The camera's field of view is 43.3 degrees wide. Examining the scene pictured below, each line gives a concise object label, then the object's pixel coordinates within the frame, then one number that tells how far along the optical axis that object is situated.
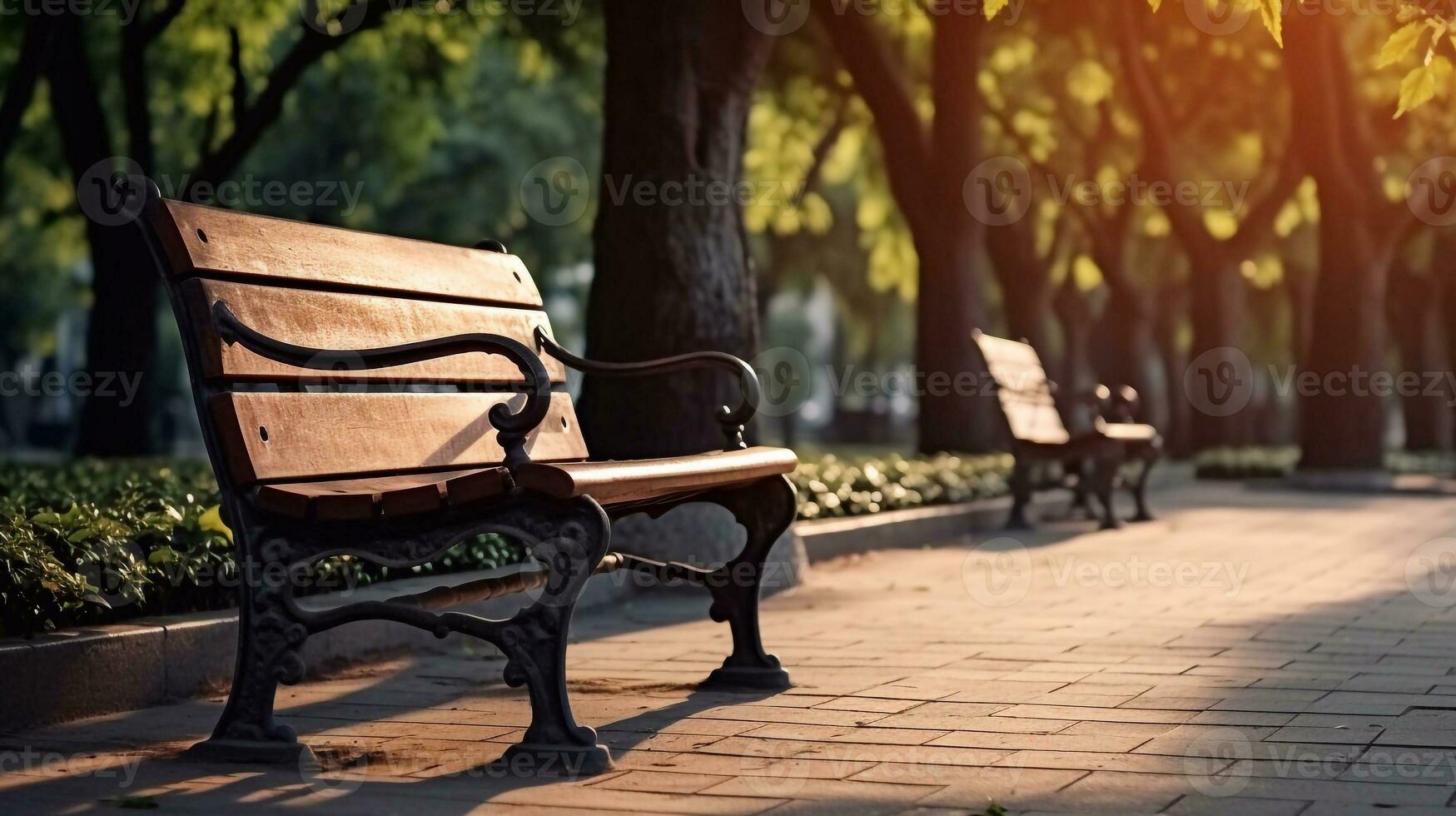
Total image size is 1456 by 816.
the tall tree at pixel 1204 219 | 22.95
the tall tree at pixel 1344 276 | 20.59
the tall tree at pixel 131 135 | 16.41
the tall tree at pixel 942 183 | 17.53
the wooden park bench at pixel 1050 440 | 13.50
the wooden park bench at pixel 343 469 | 4.42
